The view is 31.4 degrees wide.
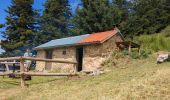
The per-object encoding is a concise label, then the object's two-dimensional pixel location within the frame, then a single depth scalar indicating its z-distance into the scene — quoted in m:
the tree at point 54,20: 41.44
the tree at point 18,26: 39.41
